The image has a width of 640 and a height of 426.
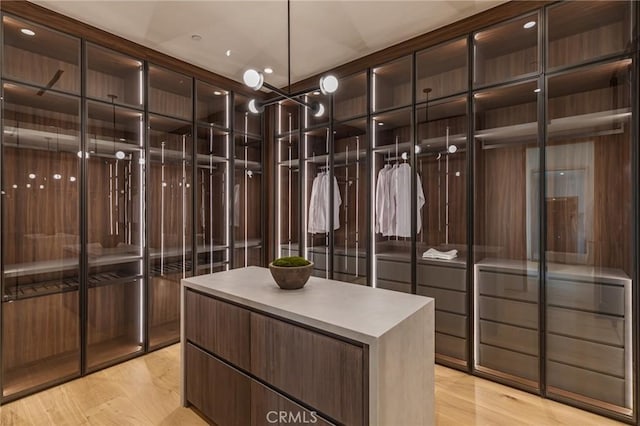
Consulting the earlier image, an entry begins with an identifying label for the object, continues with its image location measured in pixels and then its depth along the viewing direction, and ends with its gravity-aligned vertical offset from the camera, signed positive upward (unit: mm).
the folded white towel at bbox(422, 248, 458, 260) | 3094 -401
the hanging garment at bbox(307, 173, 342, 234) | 3969 +102
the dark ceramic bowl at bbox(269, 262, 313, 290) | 1989 -384
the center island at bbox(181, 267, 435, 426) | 1396 -706
